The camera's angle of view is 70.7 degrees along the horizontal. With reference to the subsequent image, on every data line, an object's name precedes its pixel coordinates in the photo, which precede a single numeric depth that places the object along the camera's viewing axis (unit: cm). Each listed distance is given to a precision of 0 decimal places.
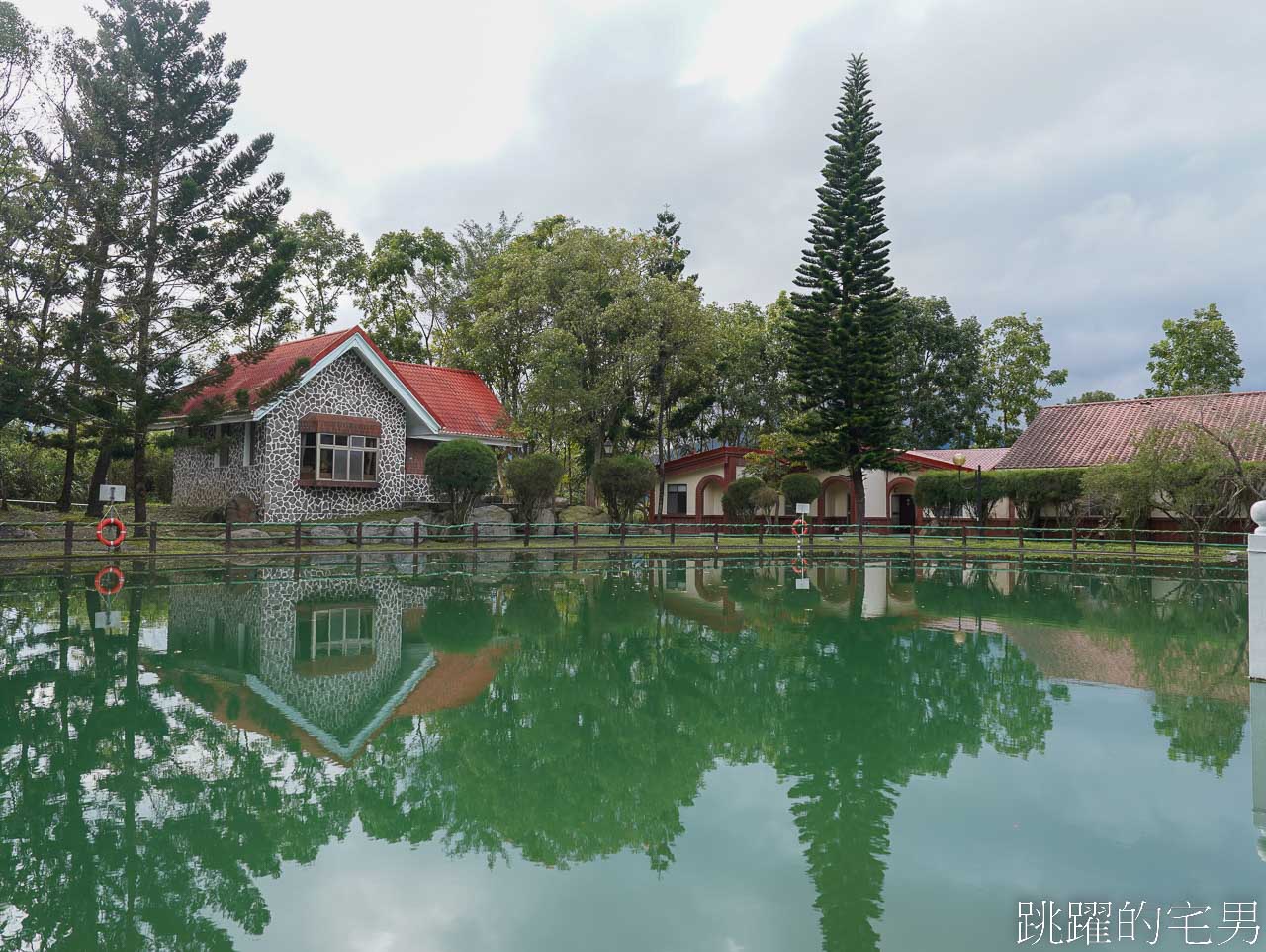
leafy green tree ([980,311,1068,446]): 4803
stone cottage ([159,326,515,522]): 2445
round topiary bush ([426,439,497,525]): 2538
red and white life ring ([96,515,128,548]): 1848
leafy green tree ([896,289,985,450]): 4788
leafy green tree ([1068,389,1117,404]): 5131
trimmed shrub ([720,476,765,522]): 3288
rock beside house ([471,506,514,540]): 2556
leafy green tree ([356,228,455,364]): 3844
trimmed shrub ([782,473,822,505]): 3277
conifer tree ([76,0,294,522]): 2133
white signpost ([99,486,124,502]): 1920
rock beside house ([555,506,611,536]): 3031
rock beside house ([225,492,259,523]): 2423
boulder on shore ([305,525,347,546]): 2288
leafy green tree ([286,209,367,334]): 3700
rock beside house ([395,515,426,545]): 2356
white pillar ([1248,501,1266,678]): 654
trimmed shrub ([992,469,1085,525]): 2955
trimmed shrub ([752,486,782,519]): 3216
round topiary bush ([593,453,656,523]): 2848
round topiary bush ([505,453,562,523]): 2609
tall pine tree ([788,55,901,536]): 3127
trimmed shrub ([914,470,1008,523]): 3147
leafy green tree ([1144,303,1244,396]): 4169
